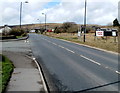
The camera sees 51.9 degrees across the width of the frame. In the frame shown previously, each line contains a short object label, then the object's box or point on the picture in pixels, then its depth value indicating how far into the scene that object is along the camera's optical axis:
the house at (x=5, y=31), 29.42
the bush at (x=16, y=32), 29.82
